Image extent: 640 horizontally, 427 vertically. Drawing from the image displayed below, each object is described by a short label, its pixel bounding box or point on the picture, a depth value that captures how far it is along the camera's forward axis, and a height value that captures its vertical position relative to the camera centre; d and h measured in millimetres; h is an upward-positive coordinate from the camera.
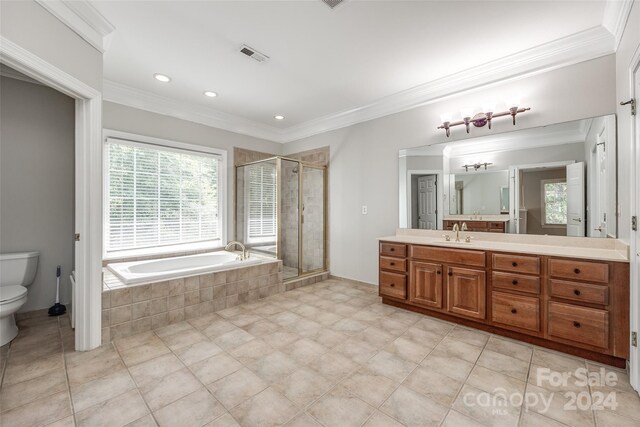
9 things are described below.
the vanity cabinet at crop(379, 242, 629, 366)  1883 -692
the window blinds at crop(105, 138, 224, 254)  3240 +227
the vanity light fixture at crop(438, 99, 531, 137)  2607 +992
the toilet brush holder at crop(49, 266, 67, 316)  2783 -971
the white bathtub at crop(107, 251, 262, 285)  2615 -619
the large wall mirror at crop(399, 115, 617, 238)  2279 +308
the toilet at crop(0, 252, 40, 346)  2145 -651
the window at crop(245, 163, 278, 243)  4035 +157
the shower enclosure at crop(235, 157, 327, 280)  4000 +12
